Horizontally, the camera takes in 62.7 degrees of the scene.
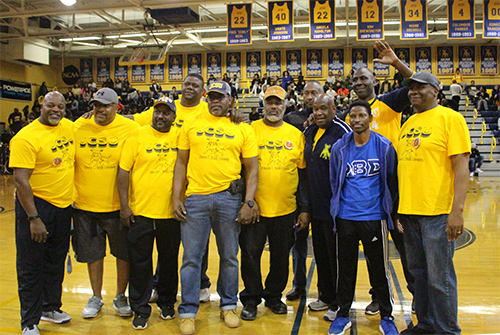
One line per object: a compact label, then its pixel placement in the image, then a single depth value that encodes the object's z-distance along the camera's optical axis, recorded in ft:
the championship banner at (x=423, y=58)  77.66
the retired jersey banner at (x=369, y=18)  43.75
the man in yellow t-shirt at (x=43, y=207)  10.53
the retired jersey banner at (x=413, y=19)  43.06
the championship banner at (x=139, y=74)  86.17
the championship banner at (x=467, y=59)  76.74
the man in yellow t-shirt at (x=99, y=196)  11.79
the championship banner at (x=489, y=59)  76.18
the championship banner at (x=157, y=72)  85.10
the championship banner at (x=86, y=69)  88.12
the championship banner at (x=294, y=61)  80.53
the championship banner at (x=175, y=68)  84.38
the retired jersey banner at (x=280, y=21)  44.86
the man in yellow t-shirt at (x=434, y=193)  9.34
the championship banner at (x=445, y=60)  77.25
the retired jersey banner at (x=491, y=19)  43.60
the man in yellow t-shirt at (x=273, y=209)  11.83
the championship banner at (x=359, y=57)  78.49
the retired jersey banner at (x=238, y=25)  46.19
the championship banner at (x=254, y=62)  81.30
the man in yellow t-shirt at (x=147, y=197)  11.37
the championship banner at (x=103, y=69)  87.45
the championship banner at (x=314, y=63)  80.12
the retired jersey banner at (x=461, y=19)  43.29
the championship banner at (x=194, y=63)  83.36
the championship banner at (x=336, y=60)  79.51
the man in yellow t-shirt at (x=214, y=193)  11.13
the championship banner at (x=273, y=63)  81.00
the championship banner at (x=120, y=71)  86.84
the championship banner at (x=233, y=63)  81.92
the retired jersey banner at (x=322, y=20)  43.96
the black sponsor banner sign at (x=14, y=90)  72.38
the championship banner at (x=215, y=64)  82.69
